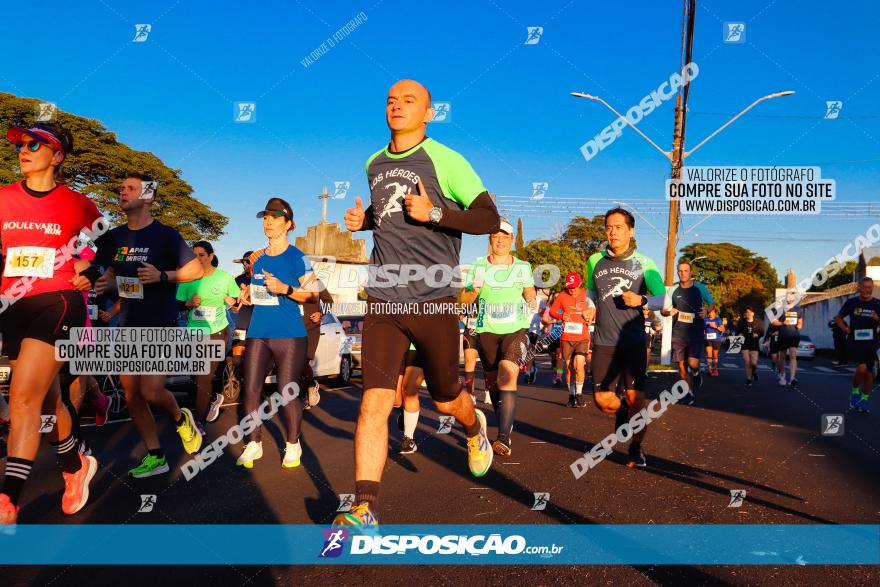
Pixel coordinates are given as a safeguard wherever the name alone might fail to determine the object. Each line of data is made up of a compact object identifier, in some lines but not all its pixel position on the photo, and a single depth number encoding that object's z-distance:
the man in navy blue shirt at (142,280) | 5.18
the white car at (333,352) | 13.16
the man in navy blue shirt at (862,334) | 10.77
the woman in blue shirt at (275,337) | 5.93
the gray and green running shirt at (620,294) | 6.04
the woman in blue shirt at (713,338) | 18.06
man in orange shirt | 11.23
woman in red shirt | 3.95
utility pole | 20.97
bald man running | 3.62
